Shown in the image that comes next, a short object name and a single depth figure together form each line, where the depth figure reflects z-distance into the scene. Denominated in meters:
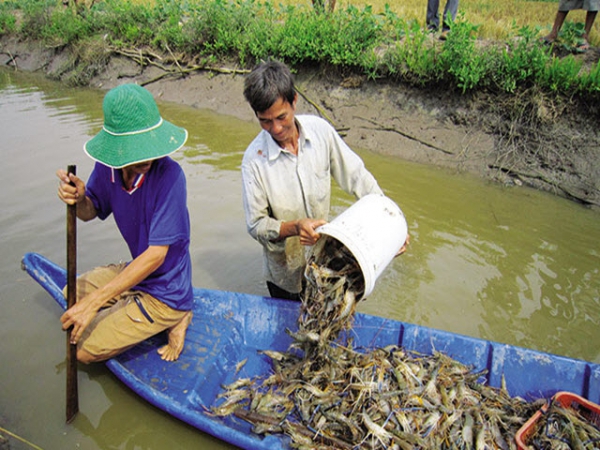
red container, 2.60
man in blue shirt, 2.57
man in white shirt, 2.86
